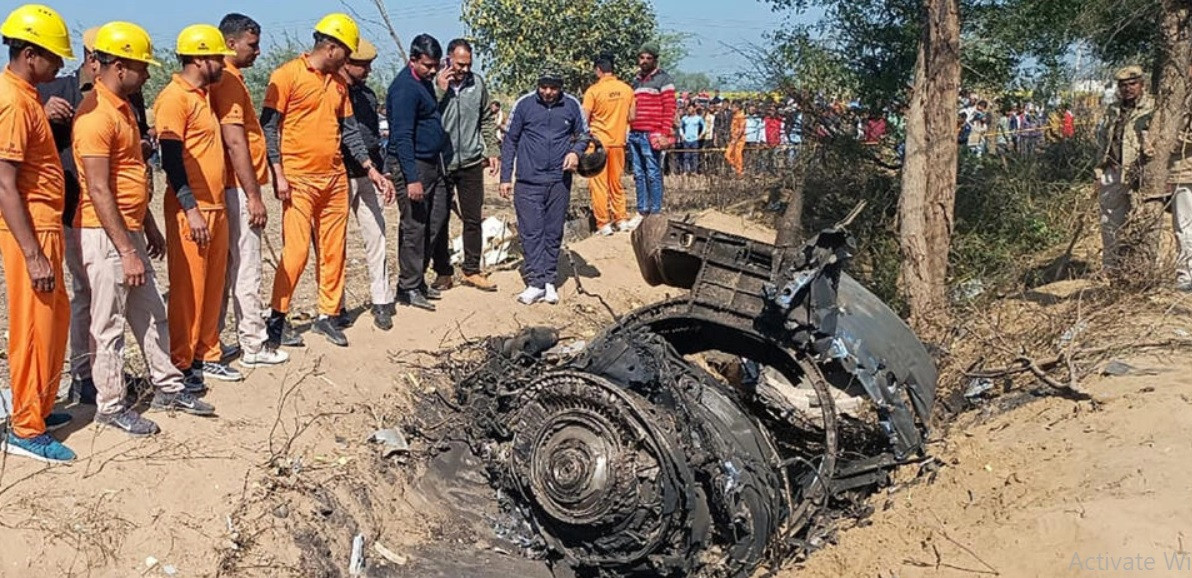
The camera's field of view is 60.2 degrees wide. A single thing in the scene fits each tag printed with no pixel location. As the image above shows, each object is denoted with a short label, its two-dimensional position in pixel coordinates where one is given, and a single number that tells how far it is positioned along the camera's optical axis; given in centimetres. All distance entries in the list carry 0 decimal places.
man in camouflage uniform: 798
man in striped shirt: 1130
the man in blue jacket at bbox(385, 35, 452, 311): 750
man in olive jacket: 817
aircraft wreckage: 482
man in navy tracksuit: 845
